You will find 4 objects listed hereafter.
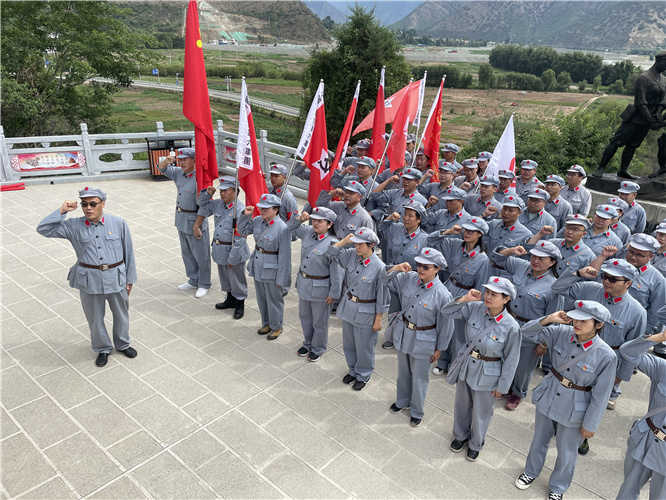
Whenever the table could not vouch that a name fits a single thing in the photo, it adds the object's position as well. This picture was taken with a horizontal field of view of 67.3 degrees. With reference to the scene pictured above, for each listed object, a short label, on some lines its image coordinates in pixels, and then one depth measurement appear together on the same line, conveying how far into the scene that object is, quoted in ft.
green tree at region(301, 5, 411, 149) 47.85
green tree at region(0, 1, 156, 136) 60.18
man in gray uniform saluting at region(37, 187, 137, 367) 17.93
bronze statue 30.78
